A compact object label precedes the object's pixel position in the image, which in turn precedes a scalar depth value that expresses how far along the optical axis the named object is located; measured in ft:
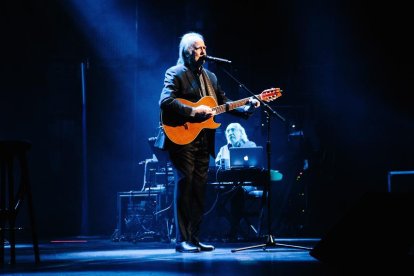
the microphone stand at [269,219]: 18.15
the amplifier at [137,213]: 28.02
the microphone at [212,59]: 17.96
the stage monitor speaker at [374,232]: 10.61
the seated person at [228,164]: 26.16
